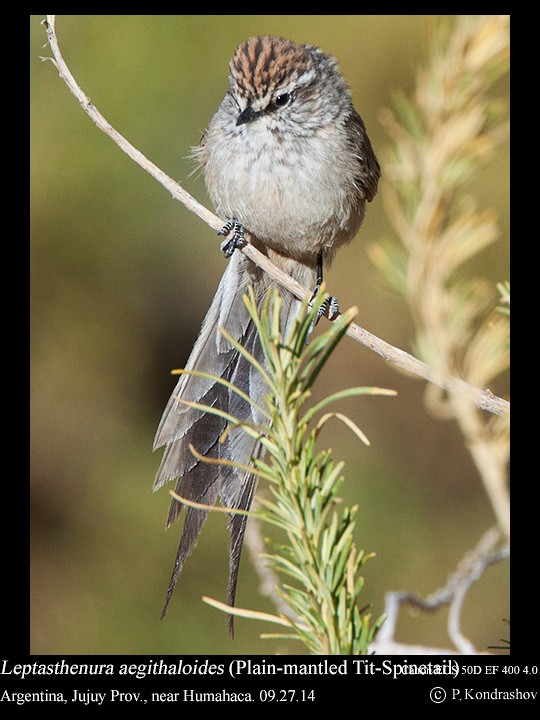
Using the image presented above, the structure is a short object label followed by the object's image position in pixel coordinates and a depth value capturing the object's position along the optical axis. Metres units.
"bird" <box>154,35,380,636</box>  2.69
